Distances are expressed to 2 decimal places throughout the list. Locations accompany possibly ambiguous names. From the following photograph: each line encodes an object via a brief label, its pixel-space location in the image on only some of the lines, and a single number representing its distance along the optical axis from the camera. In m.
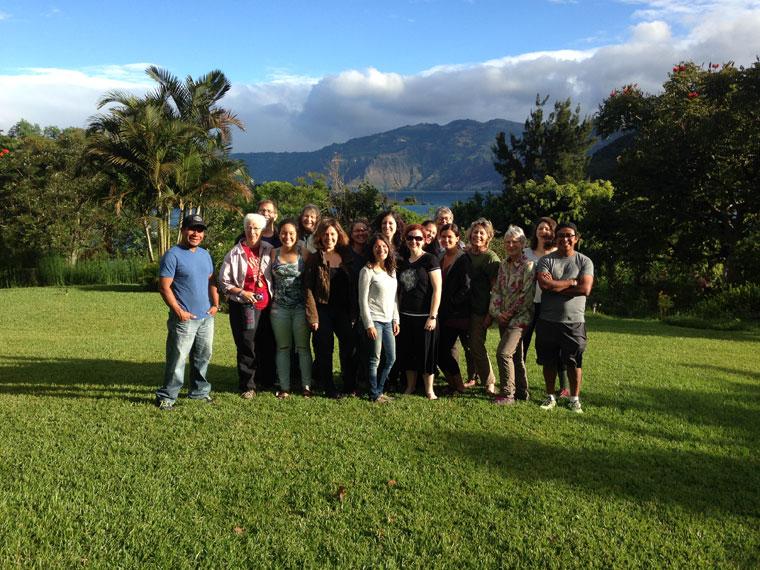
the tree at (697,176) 13.83
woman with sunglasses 5.67
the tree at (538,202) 24.69
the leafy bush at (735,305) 14.55
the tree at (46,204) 21.12
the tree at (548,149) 38.50
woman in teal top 5.66
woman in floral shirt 5.58
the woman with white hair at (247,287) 5.62
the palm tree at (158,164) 19.33
